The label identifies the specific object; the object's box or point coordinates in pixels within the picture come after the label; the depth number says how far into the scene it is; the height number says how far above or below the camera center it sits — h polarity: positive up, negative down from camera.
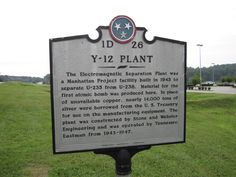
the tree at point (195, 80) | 75.44 -1.54
